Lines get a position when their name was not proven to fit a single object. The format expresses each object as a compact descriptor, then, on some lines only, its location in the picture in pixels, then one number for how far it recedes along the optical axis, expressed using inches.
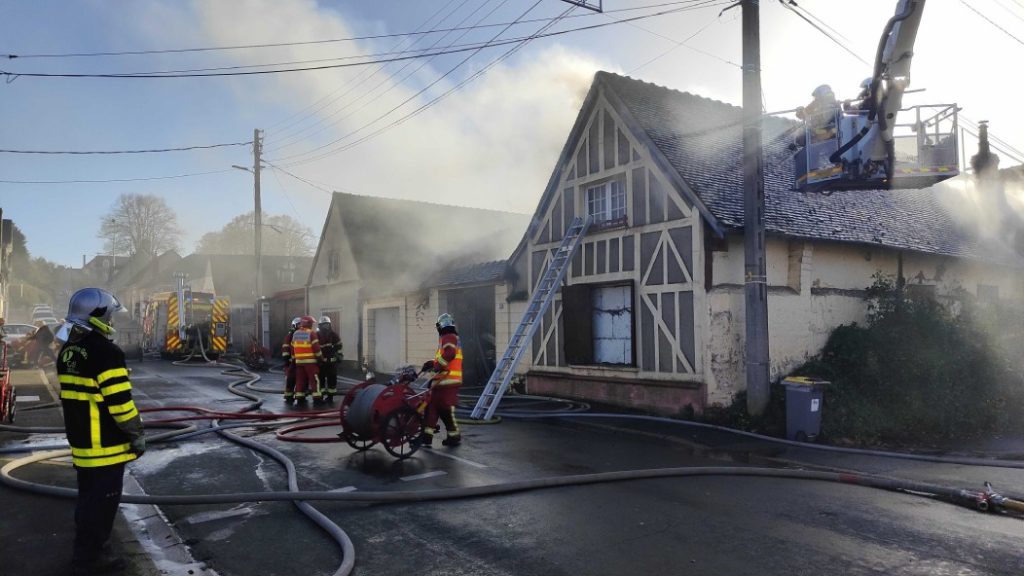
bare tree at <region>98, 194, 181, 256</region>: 2416.3
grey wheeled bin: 378.9
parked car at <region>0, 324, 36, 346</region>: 978.3
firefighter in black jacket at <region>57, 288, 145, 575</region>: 171.0
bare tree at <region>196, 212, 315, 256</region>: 2502.5
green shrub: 398.6
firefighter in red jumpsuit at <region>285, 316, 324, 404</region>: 506.9
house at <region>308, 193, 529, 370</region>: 847.1
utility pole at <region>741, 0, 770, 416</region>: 411.2
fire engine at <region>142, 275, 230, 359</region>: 1041.5
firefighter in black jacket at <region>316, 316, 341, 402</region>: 543.2
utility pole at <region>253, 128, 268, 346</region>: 1077.8
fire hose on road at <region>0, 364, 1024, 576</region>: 208.5
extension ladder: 470.0
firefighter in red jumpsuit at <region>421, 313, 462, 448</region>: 334.0
